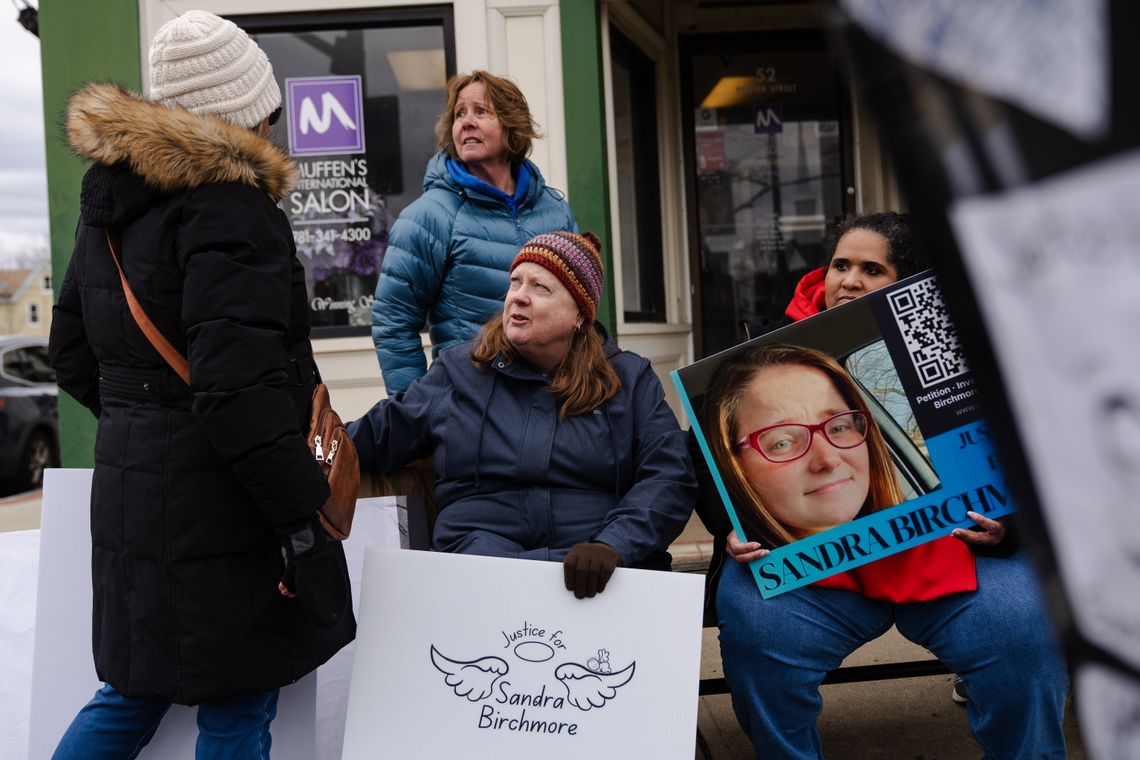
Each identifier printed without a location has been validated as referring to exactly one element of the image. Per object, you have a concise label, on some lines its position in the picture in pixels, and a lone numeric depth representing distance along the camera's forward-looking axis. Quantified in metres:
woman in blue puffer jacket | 3.33
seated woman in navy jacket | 2.50
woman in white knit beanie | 2.01
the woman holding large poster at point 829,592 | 2.35
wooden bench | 3.06
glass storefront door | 7.59
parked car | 11.17
